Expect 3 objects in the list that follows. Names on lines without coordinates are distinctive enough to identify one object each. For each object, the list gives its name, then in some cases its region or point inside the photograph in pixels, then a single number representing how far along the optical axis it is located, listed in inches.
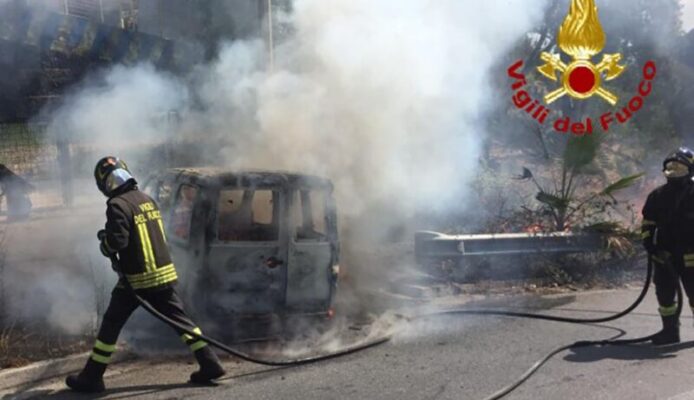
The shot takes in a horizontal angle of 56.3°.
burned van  206.5
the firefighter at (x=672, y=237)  222.7
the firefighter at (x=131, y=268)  174.1
